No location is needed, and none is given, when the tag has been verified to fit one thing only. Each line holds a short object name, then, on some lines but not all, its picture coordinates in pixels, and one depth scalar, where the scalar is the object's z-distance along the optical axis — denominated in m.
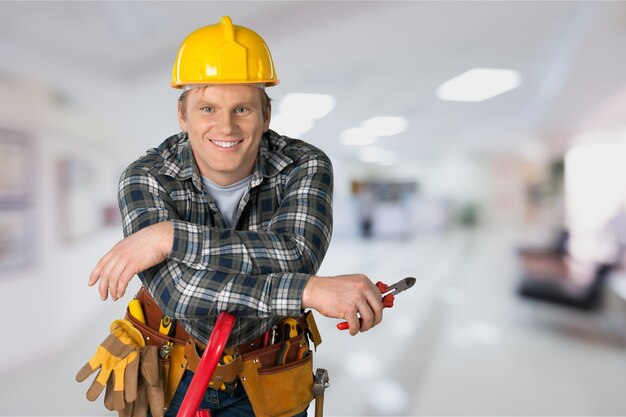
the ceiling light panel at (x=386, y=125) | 9.65
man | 1.06
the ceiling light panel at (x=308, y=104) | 6.66
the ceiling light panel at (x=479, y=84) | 6.81
